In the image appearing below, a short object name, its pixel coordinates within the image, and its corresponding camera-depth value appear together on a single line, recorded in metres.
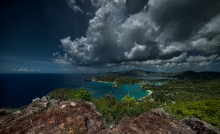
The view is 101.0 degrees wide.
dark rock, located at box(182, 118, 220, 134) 10.87
